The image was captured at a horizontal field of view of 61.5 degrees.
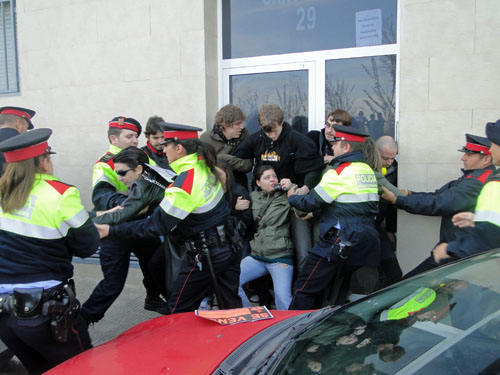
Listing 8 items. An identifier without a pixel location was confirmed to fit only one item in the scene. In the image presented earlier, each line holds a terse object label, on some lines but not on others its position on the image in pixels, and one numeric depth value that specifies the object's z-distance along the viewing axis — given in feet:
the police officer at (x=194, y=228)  9.64
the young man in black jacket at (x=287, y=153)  13.52
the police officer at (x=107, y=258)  12.58
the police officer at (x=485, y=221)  8.22
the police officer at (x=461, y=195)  11.30
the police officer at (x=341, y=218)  10.82
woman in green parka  12.90
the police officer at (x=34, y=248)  7.45
